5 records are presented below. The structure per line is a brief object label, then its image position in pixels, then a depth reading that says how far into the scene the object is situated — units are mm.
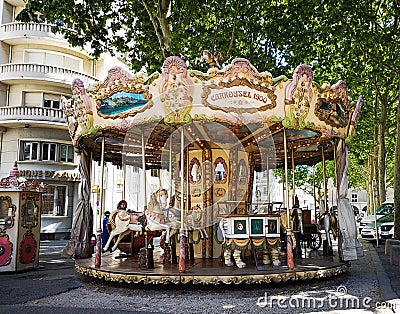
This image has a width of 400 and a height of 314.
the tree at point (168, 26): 13297
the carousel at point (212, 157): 8727
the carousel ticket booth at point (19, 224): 10906
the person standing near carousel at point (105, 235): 14562
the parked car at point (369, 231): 20703
